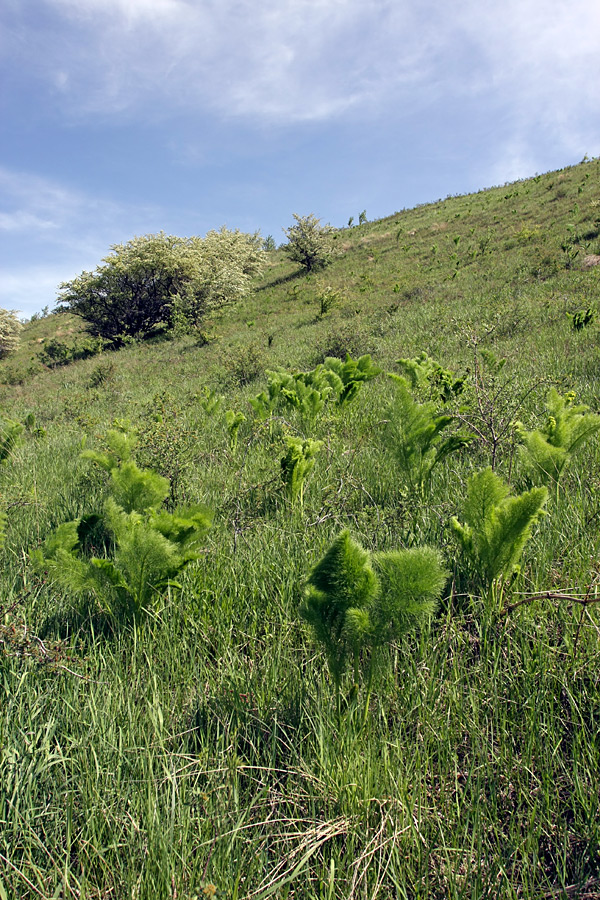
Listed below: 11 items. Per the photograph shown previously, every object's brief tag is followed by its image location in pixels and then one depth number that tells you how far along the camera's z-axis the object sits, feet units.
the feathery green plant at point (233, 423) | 13.39
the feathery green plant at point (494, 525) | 5.40
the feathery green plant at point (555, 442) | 8.22
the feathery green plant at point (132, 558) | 5.81
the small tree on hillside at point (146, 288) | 72.13
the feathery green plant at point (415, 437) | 8.91
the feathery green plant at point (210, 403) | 18.12
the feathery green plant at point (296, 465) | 9.59
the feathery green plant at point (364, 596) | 4.22
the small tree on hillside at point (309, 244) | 89.51
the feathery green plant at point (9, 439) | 15.57
